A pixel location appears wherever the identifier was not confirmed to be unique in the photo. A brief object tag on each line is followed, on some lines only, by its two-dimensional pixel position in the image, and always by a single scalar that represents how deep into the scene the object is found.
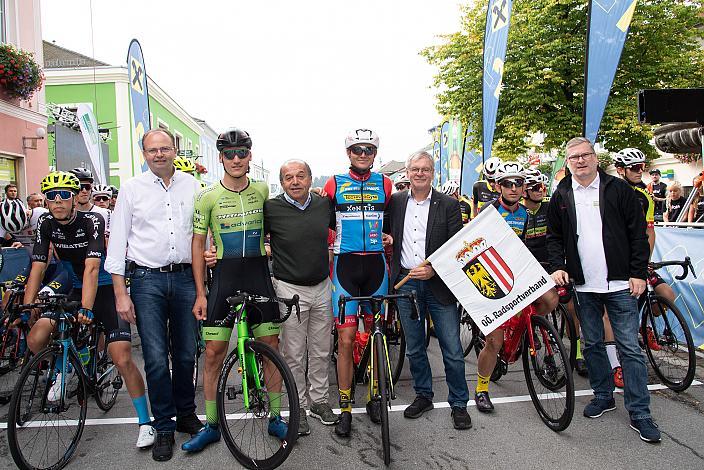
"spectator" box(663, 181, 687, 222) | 12.95
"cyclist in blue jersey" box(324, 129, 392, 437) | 4.10
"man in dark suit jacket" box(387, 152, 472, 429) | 4.21
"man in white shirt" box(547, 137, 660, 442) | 3.92
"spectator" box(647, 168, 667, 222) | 13.73
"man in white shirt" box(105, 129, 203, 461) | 3.78
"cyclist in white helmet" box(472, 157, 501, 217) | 6.22
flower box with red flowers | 11.45
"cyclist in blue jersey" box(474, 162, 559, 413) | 4.38
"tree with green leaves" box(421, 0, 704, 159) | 18.98
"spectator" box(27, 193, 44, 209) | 9.65
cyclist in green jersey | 3.74
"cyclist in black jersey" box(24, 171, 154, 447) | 3.94
